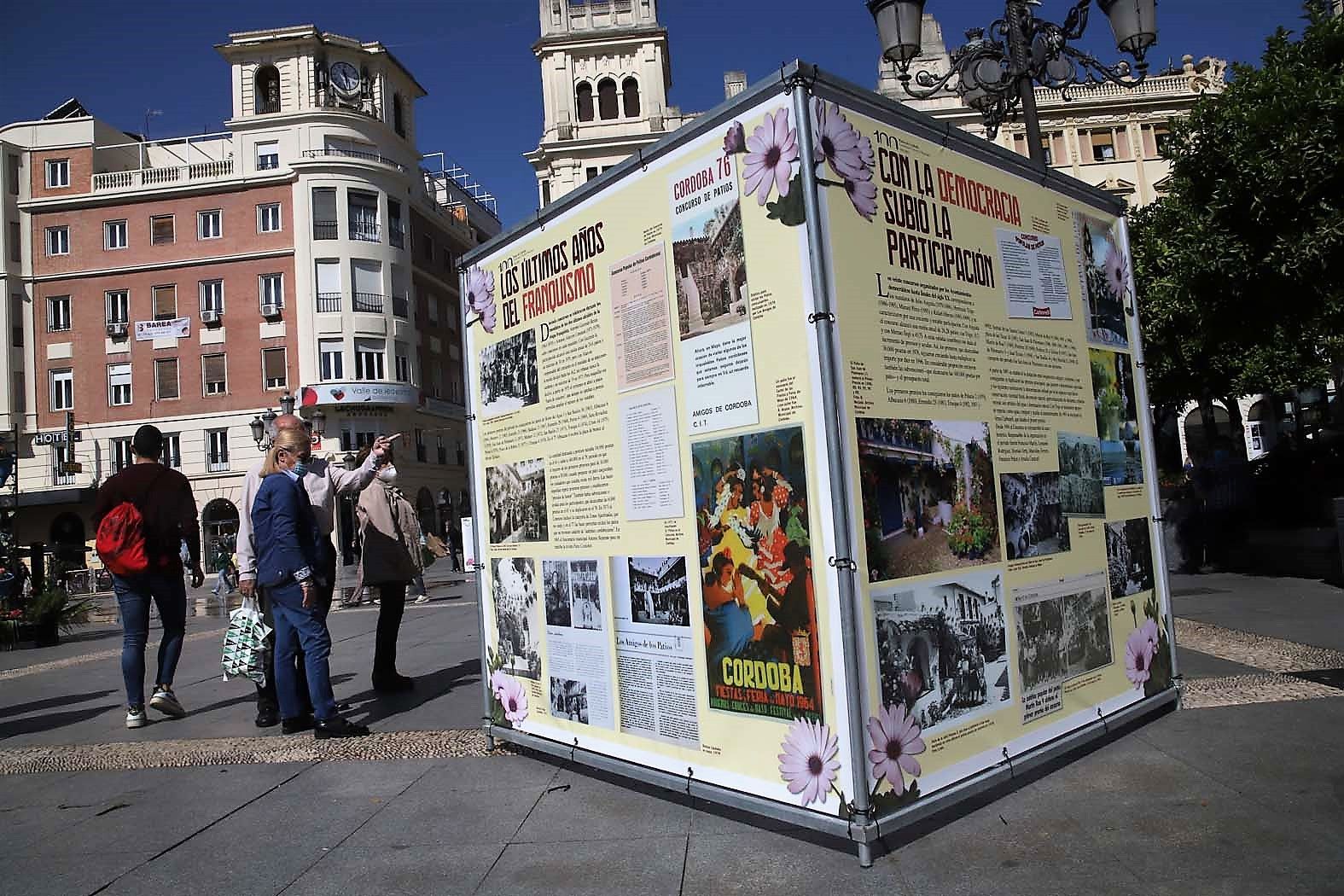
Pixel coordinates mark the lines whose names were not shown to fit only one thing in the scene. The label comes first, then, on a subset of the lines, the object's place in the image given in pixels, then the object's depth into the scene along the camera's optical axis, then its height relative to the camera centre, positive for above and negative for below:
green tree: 10.02 +3.05
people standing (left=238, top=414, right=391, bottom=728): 5.93 +0.19
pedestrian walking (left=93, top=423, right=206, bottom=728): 6.40 +0.00
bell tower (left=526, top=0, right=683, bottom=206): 48.62 +22.78
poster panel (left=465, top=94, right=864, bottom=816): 3.37 +0.16
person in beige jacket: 6.74 -0.14
